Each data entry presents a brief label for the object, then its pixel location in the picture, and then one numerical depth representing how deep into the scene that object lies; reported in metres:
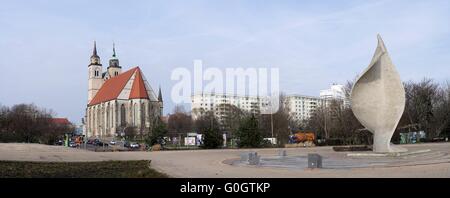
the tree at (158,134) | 51.78
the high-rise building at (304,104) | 131.50
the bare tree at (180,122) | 108.36
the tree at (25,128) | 74.69
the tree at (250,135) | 47.62
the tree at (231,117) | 85.12
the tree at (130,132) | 97.44
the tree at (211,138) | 47.65
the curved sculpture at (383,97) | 26.36
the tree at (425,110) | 61.66
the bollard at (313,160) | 18.89
